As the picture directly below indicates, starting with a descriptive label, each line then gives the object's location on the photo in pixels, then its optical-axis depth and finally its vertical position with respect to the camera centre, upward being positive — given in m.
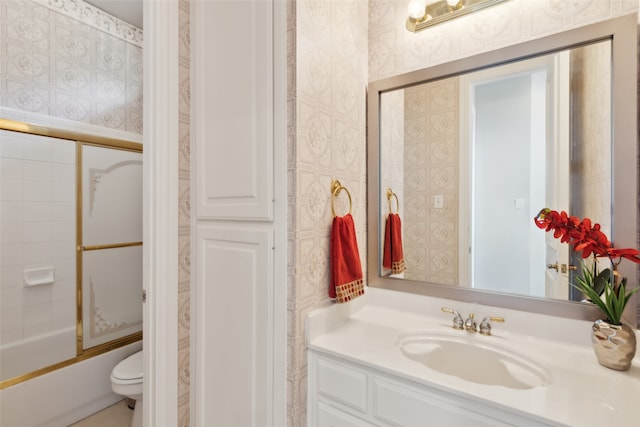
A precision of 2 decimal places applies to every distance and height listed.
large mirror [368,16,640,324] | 1.00 +0.18
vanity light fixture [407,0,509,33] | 1.22 +0.81
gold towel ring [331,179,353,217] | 1.20 +0.08
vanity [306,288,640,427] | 0.76 -0.46
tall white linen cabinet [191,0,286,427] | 1.06 -0.01
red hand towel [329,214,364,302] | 1.16 -0.18
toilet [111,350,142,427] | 1.69 -0.95
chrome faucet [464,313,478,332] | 1.15 -0.42
